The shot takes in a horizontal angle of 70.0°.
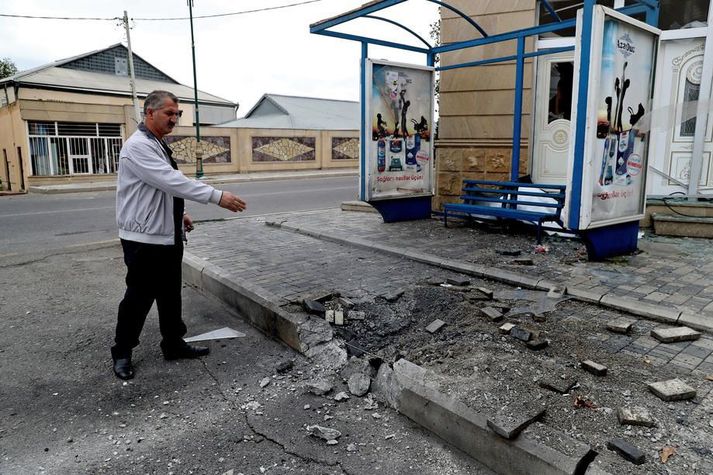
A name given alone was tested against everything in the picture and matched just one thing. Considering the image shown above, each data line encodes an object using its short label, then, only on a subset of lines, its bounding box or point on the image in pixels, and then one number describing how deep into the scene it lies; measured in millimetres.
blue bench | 6871
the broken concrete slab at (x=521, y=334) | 3718
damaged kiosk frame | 5141
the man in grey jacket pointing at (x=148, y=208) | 3643
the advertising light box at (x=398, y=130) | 8383
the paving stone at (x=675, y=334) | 3691
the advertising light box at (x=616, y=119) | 5207
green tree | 45156
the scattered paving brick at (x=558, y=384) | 3025
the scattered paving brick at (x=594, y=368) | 3188
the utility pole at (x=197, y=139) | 24406
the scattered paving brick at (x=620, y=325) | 3853
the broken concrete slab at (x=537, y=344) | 3596
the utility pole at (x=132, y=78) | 24594
